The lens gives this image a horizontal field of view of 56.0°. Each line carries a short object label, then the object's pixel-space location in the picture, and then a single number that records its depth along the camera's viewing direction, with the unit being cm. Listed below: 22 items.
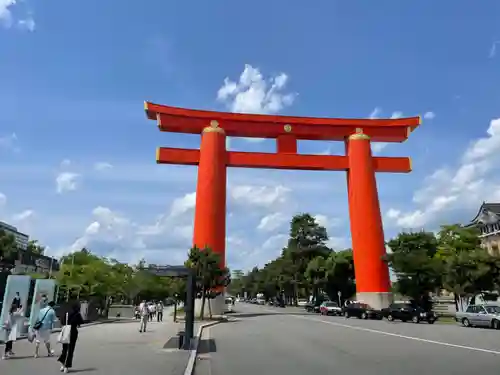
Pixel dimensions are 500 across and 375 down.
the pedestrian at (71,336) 1015
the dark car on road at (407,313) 3278
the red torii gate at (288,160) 4138
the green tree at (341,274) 5953
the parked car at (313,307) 5546
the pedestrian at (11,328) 1245
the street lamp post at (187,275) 1534
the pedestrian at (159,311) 3566
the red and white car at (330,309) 4778
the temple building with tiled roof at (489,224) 6122
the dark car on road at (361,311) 3881
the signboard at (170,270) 1548
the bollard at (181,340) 1465
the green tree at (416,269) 4059
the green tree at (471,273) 3469
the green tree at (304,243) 7894
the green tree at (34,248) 7475
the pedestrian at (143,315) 2268
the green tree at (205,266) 3500
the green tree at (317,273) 6166
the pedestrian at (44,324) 1216
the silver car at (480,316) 2623
